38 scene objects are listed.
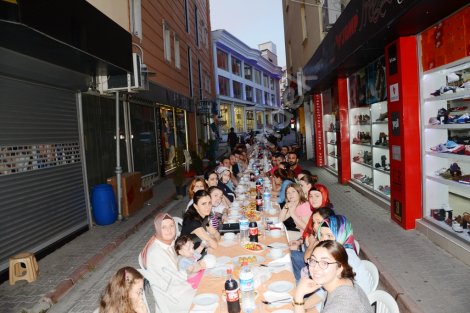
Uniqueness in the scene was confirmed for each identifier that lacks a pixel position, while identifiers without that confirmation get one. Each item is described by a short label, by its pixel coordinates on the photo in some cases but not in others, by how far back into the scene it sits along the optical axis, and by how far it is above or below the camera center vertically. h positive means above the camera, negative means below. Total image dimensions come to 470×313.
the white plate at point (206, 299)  3.32 -1.44
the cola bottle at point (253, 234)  4.95 -1.29
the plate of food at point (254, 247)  4.58 -1.37
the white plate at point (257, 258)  4.23 -1.40
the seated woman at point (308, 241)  4.43 -1.36
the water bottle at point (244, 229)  5.03 -1.26
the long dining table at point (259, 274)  3.24 -1.42
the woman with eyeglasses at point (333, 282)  2.74 -1.17
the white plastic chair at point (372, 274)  3.68 -1.46
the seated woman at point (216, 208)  5.74 -1.24
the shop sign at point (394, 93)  7.39 +0.70
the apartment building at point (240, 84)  42.09 +7.16
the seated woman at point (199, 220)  5.07 -1.13
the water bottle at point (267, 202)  6.72 -1.25
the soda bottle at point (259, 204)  6.80 -1.24
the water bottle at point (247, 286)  3.23 -1.34
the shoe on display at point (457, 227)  6.05 -1.67
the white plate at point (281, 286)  3.44 -1.41
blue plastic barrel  9.32 -1.48
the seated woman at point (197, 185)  7.05 -0.86
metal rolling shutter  6.64 -0.41
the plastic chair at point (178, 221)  6.87 -1.48
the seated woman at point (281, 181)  7.18 -0.97
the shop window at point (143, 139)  13.85 +0.12
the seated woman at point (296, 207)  5.93 -1.18
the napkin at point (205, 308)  3.20 -1.46
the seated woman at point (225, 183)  8.41 -1.05
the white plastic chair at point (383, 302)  3.02 -1.45
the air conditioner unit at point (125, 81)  9.66 +1.61
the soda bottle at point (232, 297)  3.08 -1.31
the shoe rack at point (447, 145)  6.18 -0.34
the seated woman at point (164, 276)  3.91 -1.42
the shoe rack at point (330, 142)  15.86 -0.45
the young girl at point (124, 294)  2.75 -1.12
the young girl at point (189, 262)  4.21 -1.41
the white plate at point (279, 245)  4.68 -1.39
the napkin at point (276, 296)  3.24 -1.43
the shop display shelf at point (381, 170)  9.49 -1.09
